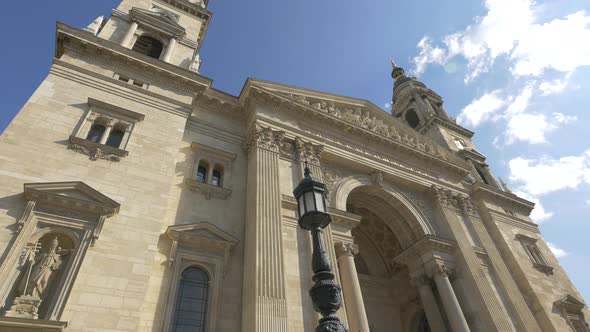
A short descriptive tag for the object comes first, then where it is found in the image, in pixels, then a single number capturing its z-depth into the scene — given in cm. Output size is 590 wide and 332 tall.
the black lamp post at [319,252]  515
